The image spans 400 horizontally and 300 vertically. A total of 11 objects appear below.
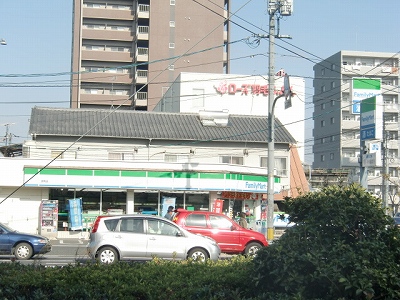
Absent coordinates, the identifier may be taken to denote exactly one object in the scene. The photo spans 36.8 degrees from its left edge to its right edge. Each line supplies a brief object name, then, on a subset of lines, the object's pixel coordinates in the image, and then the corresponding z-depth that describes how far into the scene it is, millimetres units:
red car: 21625
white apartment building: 69375
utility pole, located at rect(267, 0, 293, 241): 25000
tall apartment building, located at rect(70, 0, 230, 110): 72938
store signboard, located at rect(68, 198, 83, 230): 31812
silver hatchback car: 17703
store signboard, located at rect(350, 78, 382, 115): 27708
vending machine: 31203
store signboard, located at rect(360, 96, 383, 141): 24625
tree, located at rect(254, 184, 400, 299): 5961
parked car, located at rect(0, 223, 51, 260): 20062
